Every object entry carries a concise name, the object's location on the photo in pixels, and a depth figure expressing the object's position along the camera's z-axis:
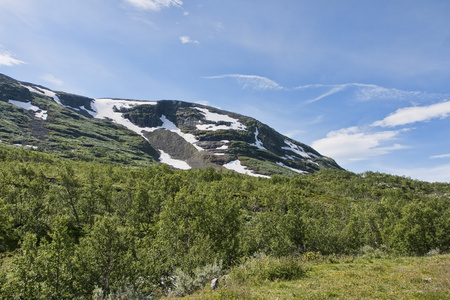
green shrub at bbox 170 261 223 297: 18.66
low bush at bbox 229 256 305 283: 17.23
